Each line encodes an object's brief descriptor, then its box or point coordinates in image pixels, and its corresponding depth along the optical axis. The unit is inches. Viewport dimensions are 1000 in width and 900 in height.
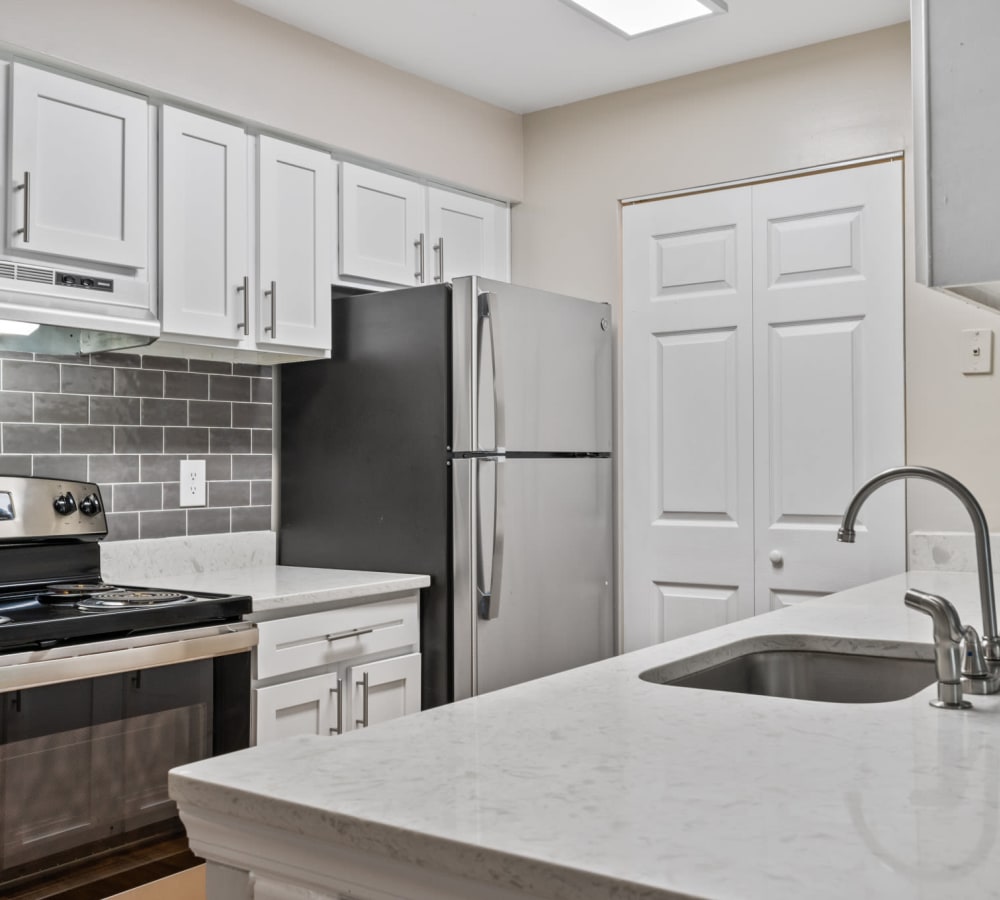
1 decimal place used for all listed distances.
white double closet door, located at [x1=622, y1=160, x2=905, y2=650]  121.8
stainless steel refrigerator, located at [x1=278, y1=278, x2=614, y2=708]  113.4
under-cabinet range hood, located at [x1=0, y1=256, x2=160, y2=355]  87.4
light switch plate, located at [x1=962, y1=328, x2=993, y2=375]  114.2
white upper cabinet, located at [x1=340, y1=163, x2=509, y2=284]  124.3
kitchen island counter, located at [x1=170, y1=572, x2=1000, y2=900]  28.4
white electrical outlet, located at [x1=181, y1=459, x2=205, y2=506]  116.0
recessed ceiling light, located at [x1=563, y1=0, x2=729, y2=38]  103.1
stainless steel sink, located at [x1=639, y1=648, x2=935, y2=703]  67.9
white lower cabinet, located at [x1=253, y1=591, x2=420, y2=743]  96.7
